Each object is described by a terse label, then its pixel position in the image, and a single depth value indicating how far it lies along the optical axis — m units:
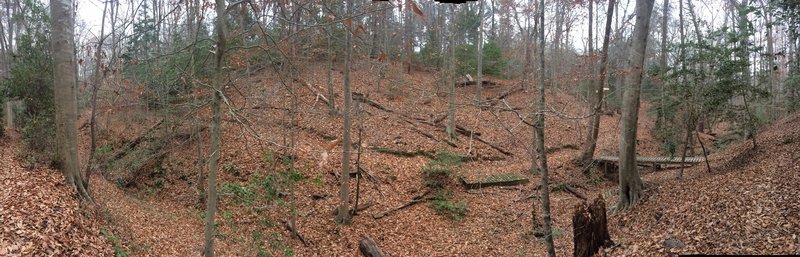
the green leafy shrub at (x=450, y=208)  12.55
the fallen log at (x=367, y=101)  20.52
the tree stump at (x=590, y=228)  6.80
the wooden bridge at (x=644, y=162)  13.21
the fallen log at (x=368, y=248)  10.14
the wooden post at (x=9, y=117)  16.97
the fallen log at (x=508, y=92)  24.99
